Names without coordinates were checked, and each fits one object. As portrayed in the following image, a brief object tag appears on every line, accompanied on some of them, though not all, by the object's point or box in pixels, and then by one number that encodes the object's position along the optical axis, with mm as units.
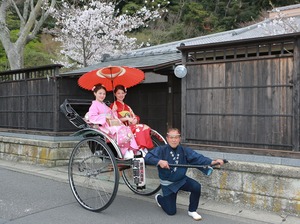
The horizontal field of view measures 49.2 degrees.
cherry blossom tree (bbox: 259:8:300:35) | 9406
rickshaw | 4812
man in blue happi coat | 4656
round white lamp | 5746
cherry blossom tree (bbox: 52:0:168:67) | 15674
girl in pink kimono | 5141
